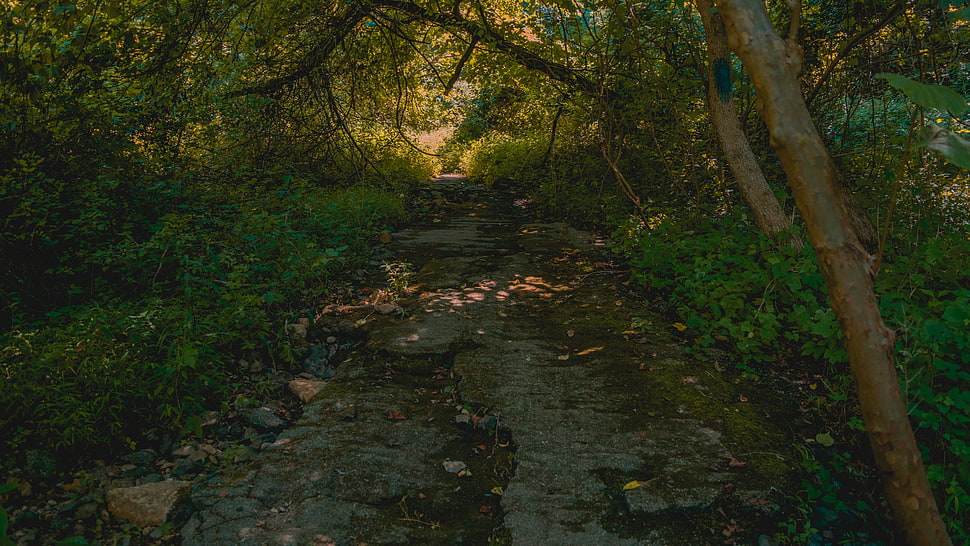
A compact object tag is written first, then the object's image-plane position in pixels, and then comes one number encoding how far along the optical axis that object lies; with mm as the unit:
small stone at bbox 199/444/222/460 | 2635
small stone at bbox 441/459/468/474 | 2575
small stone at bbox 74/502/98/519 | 2153
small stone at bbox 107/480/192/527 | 2129
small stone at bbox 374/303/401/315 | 4441
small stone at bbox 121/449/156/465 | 2533
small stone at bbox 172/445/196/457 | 2633
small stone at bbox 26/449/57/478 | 2309
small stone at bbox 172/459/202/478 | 2496
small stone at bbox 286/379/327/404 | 3221
